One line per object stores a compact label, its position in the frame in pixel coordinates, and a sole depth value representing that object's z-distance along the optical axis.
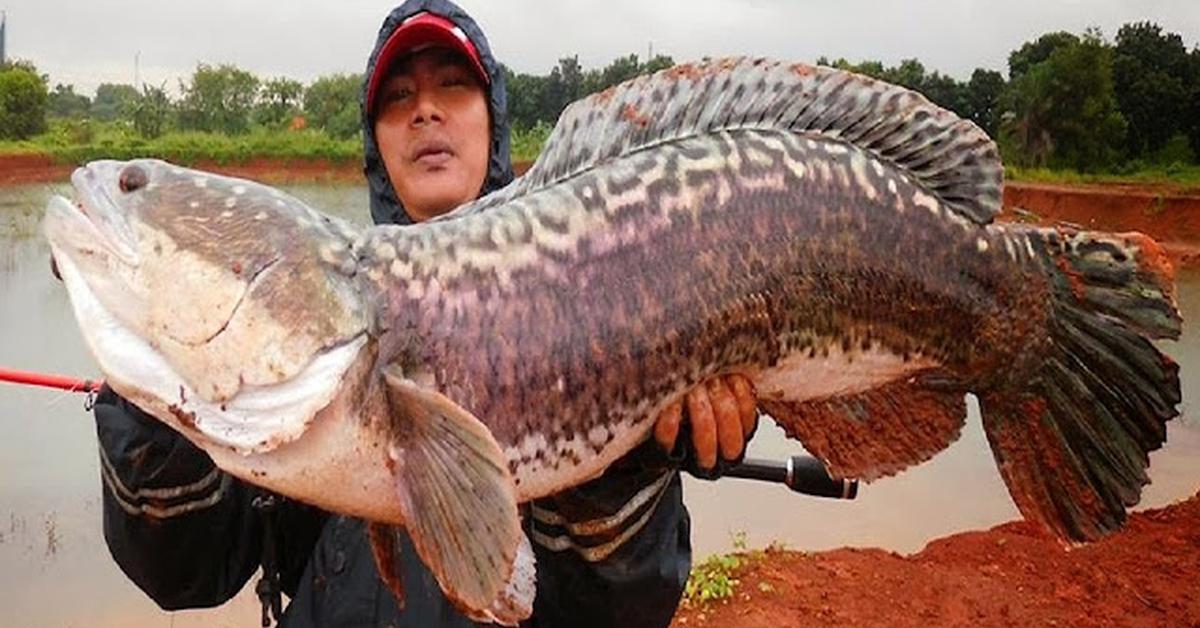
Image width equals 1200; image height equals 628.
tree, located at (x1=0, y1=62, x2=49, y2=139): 33.88
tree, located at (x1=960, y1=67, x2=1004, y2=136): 34.16
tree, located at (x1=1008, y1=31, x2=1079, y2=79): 35.66
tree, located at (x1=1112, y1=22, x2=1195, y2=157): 31.62
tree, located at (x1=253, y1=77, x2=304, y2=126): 37.91
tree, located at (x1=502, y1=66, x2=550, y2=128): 32.34
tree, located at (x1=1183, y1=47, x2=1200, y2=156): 31.66
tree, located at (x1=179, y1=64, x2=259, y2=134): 36.06
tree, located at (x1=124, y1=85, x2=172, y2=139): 34.06
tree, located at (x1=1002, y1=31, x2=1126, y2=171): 29.77
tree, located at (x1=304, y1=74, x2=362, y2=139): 37.31
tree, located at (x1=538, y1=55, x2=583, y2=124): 31.53
